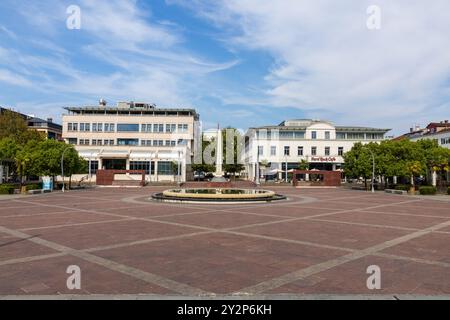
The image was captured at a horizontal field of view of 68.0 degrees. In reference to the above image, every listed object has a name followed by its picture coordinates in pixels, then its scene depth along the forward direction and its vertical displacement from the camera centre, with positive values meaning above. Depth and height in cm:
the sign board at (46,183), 3956 -136
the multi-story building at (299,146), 7275 +573
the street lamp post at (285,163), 7164 +188
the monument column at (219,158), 4478 +197
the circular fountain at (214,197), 2645 -206
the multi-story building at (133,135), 6744 +787
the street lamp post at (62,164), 4128 +94
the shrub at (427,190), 3859 -204
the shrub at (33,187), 3886 -181
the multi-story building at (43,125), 9881 +1395
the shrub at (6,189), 3481 -183
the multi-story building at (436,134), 5978 +783
